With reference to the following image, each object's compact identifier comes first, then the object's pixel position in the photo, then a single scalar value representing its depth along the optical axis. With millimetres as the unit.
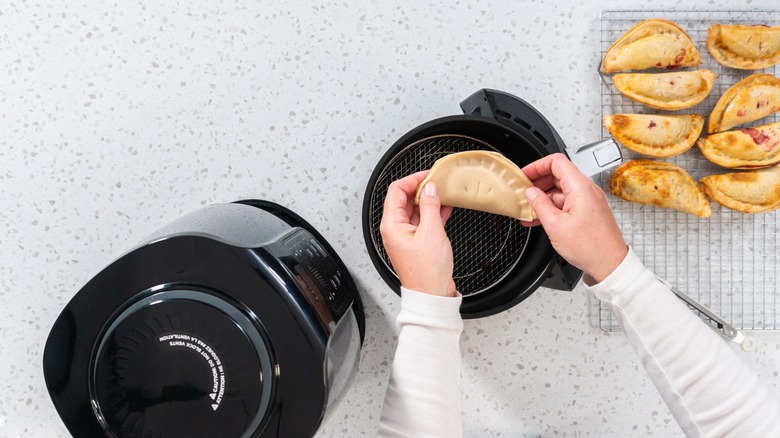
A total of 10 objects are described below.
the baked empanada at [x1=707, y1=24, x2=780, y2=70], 738
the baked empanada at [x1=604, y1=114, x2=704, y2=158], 751
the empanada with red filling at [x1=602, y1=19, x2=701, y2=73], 742
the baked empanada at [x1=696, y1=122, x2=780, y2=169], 750
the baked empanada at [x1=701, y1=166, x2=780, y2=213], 751
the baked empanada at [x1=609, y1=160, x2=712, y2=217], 742
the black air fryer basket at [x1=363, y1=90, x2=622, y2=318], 666
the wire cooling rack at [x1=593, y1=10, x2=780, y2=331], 783
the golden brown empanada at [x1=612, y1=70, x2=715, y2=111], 749
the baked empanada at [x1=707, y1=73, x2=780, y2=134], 743
